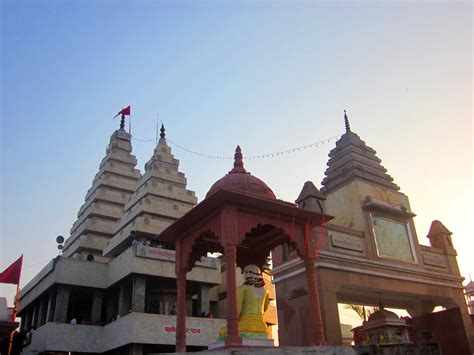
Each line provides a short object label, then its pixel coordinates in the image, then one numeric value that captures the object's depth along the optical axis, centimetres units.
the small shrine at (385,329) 1297
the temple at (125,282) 2978
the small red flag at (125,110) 4912
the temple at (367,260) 1590
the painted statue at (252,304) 1070
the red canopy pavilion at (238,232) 1026
